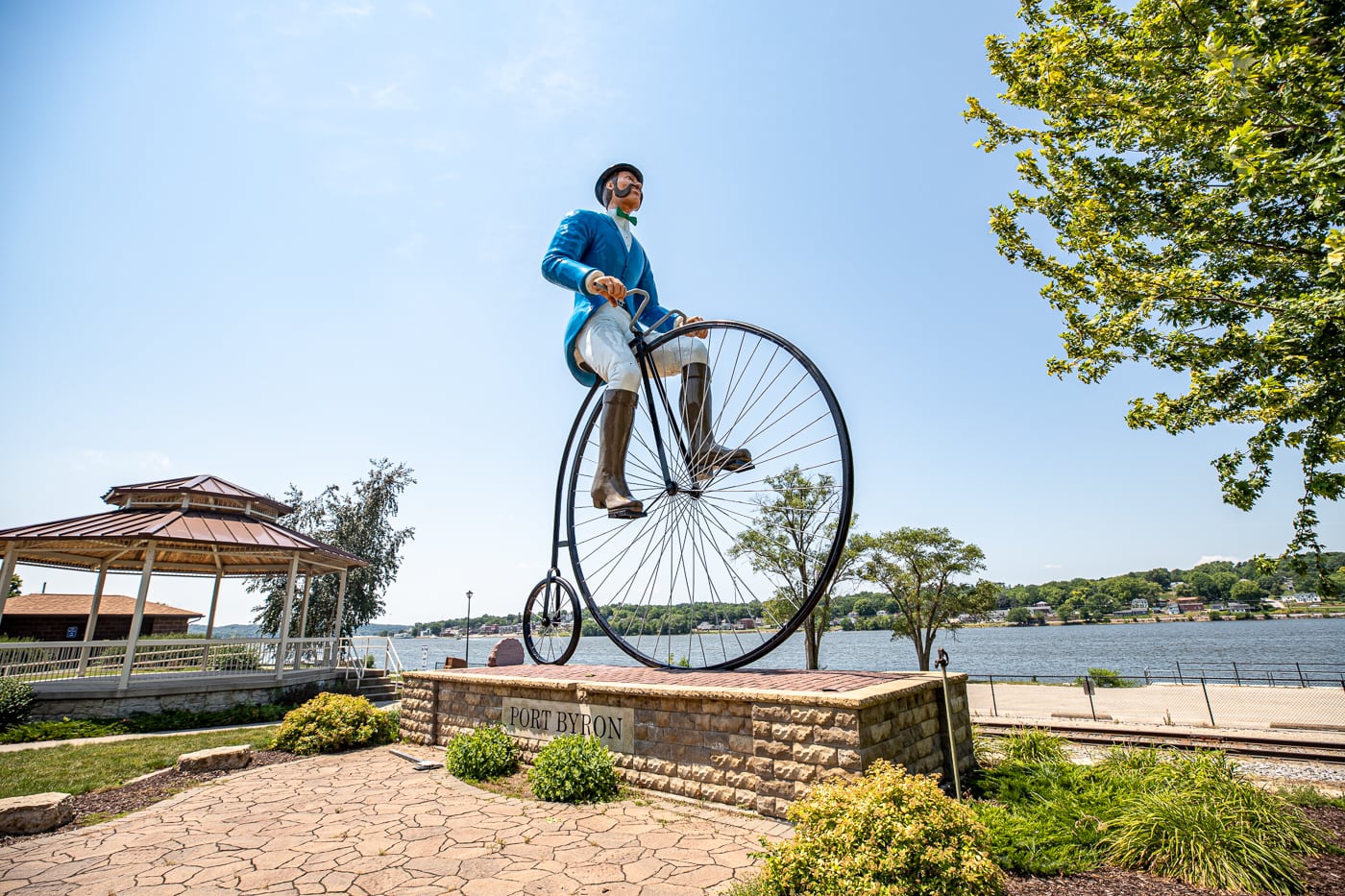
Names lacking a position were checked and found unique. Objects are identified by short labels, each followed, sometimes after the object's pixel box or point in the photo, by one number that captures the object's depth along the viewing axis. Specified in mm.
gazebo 13773
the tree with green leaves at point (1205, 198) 5199
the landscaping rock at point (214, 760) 7957
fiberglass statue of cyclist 6906
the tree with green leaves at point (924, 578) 30719
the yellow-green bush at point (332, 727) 9039
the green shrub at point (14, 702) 11938
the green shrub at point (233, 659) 16484
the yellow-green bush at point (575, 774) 6289
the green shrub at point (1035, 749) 6879
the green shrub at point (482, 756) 7230
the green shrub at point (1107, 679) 25444
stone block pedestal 5238
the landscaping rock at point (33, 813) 5676
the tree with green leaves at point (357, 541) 27750
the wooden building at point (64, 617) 26016
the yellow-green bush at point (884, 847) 3434
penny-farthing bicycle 5812
